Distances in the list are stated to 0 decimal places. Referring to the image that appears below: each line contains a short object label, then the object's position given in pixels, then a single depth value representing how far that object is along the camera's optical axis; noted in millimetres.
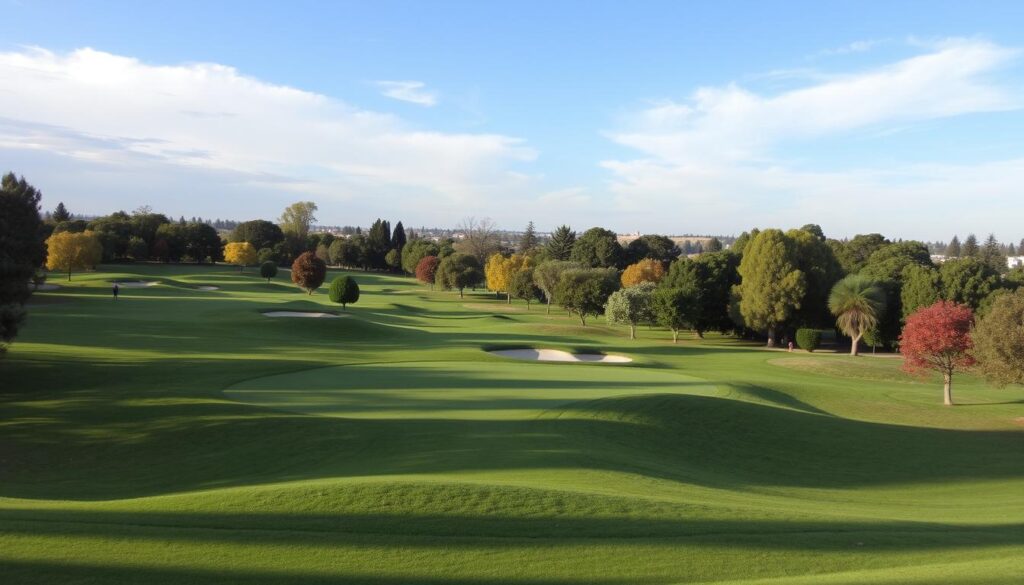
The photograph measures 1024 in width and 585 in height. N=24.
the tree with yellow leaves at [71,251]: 70625
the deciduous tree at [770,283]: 56750
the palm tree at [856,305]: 51844
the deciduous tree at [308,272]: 69688
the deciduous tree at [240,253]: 102750
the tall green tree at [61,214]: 113406
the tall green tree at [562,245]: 117019
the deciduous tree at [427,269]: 102000
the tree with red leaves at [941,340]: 30625
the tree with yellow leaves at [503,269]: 93625
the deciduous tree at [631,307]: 57062
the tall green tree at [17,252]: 22969
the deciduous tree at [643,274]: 81875
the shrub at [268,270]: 89375
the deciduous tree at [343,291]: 60228
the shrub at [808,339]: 54094
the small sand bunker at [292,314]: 52372
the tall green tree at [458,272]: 93500
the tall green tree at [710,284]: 63219
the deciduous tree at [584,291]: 64438
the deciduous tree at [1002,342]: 27328
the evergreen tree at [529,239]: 164125
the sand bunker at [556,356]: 41156
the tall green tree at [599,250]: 103750
